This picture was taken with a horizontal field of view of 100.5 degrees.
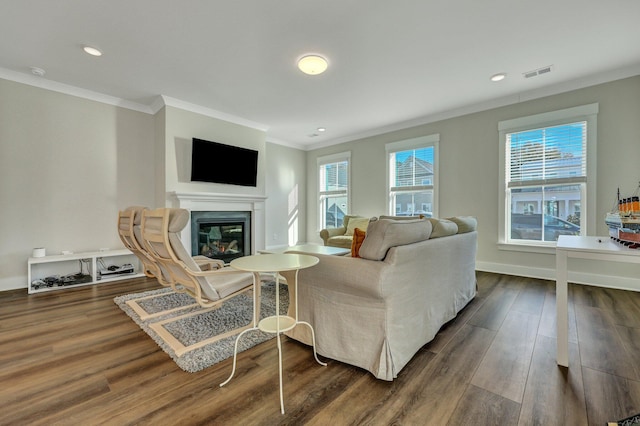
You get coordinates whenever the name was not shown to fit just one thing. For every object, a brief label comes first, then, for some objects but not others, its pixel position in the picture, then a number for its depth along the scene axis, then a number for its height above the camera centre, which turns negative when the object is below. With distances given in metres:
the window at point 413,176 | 4.80 +0.67
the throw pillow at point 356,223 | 4.89 -0.23
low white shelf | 3.30 -0.80
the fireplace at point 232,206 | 4.05 +0.07
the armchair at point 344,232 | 4.66 -0.41
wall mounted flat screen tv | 4.21 +0.80
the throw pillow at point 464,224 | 2.71 -0.13
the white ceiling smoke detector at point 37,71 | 3.13 +1.66
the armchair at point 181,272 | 1.88 -0.45
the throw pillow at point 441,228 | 2.24 -0.15
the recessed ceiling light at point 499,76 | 3.28 +1.69
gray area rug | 1.81 -0.98
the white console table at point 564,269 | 1.56 -0.36
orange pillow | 1.91 -0.21
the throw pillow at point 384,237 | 1.64 -0.16
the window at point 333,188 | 6.16 +0.54
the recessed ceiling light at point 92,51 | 2.72 +1.66
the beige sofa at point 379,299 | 1.57 -0.58
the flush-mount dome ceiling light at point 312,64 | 2.85 +1.62
